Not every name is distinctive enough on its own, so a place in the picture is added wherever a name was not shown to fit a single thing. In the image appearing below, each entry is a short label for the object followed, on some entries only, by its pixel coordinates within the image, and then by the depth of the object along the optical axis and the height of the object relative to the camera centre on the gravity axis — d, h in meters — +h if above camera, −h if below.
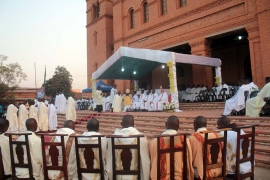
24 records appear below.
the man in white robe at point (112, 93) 16.22 +0.81
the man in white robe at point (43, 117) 11.43 -0.56
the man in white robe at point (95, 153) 3.36 -0.74
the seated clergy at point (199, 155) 3.22 -0.79
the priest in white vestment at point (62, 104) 17.48 +0.12
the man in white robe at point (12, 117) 11.45 -0.53
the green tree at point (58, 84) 41.28 +4.06
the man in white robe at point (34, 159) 3.62 -0.87
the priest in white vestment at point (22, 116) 11.55 -0.49
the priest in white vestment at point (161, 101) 12.60 +0.10
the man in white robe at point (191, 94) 15.96 +0.57
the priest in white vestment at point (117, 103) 14.55 +0.06
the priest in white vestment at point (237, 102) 8.19 -0.05
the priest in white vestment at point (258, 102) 7.25 -0.06
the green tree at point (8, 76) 24.15 +3.59
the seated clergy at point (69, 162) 3.51 -0.92
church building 12.80 +5.30
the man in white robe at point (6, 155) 3.86 -0.84
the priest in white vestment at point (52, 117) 12.55 -0.63
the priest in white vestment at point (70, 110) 12.26 -0.26
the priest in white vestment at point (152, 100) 13.23 +0.17
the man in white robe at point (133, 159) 3.23 -0.81
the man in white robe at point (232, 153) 3.49 -0.83
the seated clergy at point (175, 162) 3.11 -0.84
